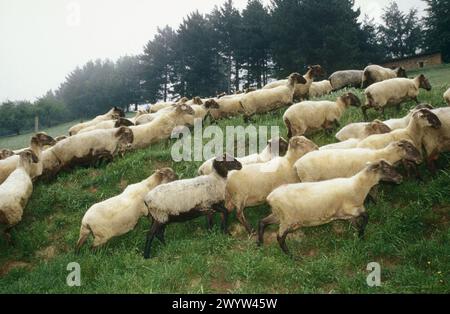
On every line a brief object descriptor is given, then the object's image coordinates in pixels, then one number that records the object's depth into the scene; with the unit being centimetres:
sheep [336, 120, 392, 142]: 909
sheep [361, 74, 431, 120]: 1173
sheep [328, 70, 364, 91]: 1975
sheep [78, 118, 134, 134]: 1417
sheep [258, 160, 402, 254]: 669
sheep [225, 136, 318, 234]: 802
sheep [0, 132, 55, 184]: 1127
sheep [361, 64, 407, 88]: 1555
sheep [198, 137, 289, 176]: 899
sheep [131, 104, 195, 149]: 1294
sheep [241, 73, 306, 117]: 1411
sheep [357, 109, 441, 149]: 824
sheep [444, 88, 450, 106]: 1026
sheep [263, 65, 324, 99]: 1527
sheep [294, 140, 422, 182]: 762
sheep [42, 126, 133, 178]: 1189
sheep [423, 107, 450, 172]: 838
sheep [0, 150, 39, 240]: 876
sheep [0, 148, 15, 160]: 1347
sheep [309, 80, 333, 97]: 1817
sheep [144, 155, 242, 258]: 766
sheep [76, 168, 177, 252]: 784
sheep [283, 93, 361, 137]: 1085
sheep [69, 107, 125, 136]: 1608
